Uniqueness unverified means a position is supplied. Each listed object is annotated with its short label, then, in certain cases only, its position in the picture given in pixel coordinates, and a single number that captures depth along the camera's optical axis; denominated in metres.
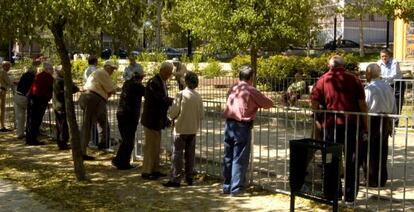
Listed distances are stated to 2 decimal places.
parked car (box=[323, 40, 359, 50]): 45.44
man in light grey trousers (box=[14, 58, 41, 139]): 12.98
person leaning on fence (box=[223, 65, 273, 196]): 7.97
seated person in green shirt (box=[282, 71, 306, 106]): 15.20
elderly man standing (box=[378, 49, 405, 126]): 12.94
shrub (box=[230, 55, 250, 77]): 26.80
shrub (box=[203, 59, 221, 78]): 26.53
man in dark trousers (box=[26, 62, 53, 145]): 12.17
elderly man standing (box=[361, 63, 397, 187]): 7.92
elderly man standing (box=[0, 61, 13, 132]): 14.20
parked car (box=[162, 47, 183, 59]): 47.78
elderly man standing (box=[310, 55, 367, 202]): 7.56
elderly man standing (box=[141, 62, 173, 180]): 8.88
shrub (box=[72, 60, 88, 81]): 29.53
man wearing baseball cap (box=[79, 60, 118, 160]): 10.70
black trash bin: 6.28
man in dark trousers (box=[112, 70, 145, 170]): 9.78
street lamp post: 9.34
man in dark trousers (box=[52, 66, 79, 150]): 11.40
